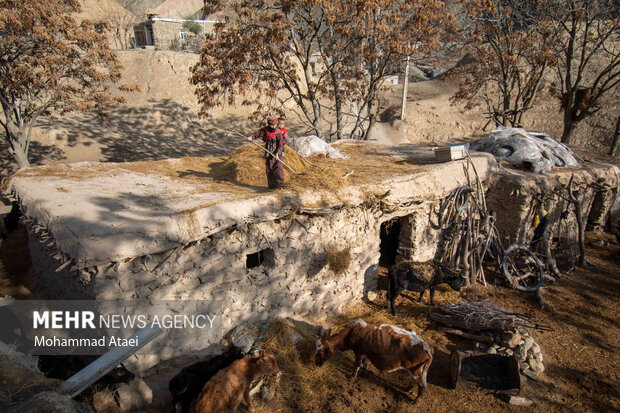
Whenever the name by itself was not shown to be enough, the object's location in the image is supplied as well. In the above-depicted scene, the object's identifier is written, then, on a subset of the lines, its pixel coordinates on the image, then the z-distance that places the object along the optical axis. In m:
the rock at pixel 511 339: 6.14
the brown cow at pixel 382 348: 5.14
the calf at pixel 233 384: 4.40
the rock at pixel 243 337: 5.66
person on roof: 6.89
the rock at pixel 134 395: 4.48
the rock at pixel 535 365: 5.86
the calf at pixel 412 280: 7.06
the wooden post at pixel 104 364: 3.46
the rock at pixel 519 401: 5.29
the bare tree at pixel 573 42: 12.71
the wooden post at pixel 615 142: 14.18
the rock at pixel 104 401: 4.34
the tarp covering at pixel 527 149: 9.30
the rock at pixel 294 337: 6.05
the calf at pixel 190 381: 4.57
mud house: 4.57
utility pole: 24.68
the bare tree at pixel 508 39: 13.68
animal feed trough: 5.38
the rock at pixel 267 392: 5.13
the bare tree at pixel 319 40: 12.76
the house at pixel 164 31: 33.81
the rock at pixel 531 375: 5.74
